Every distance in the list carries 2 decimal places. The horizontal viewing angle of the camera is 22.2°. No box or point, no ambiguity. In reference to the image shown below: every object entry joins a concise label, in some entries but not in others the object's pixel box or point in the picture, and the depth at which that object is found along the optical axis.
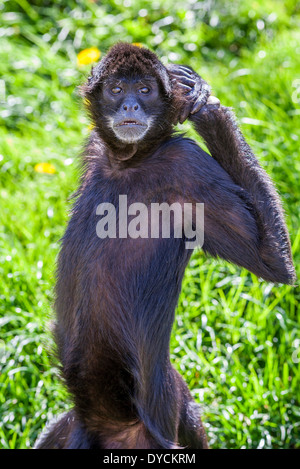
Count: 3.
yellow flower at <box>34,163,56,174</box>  6.33
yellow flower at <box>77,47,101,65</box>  7.16
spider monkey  3.79
